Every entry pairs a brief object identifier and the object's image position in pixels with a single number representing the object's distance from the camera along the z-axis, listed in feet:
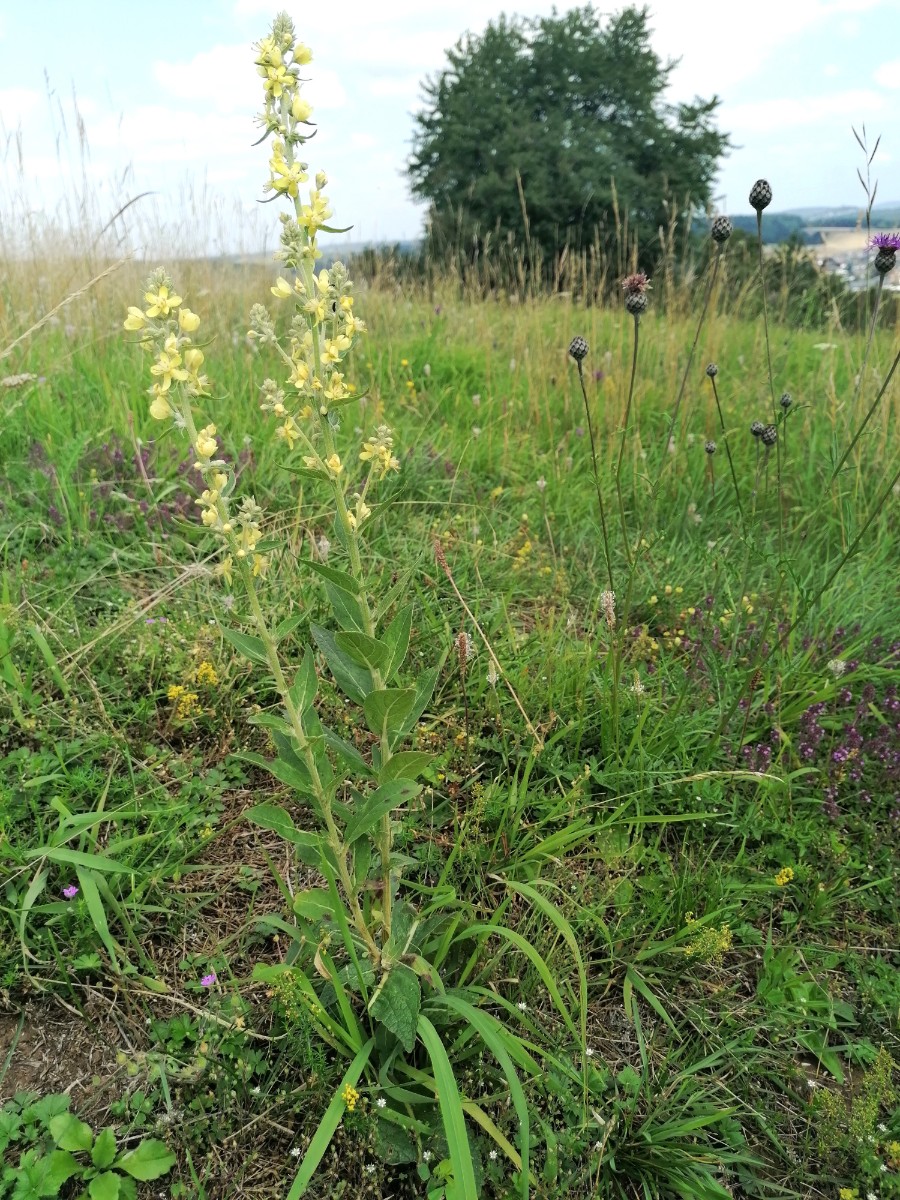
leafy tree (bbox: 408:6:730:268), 63.36
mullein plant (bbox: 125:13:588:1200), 3.52
